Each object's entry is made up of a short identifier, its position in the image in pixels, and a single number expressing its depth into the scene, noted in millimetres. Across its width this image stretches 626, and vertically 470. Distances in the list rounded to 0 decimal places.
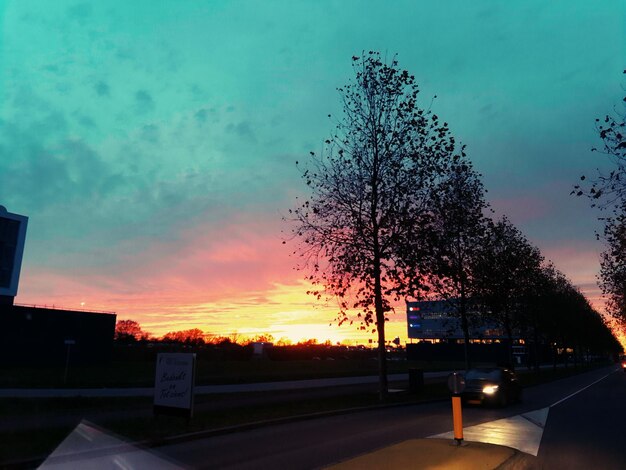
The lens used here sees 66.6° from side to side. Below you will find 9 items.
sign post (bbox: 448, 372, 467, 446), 8320
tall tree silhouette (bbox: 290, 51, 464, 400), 19297
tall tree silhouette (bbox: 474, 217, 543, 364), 29312
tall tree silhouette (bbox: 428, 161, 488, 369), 24484
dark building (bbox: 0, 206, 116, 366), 41656
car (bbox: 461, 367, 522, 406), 16828
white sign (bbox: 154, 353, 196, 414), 11289
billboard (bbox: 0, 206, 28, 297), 61438
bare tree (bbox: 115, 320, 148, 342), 111638
